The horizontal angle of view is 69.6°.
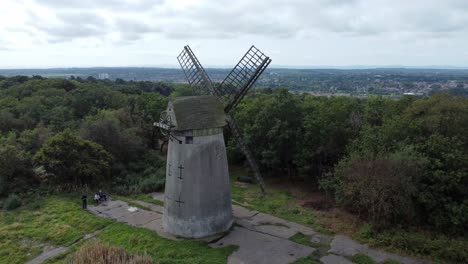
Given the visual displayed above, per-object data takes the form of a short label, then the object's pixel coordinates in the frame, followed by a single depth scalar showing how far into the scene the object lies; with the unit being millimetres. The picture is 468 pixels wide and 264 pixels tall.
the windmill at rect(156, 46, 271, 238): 15477
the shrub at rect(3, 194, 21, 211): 20970
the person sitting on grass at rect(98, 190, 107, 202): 21609
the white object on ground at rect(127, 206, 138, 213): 20125
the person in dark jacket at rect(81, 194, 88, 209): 20381
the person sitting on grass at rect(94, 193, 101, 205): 21339
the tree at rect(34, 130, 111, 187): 23203
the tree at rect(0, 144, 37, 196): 23319
